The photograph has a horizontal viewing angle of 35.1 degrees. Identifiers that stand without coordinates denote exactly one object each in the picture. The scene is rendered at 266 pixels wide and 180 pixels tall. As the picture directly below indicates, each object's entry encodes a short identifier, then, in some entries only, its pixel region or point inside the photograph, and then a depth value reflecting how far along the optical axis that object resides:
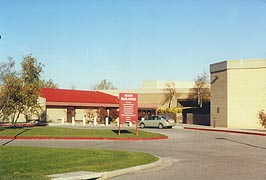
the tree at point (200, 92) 68.44
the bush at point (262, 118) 37.72
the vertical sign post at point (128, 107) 29.73
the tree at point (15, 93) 34.28
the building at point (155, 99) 69.16
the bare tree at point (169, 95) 70.81
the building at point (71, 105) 54.19
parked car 42.06
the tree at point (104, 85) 113.04
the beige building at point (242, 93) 40.62
